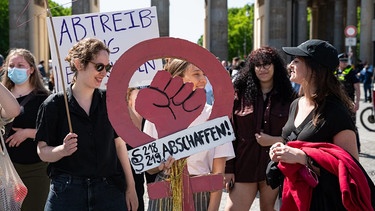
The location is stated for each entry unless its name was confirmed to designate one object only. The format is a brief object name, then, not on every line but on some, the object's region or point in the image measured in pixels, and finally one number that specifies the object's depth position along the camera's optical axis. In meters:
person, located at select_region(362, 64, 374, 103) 28.15
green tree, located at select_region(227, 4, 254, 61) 118.53
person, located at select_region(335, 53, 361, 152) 12.08
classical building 41.03
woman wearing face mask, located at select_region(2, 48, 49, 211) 5.46
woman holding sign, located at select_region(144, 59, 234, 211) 4.32
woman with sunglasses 4.00
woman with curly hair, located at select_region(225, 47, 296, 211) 5.36
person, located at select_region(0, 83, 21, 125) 4.13
